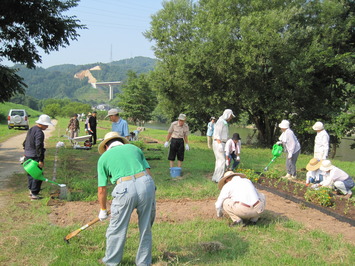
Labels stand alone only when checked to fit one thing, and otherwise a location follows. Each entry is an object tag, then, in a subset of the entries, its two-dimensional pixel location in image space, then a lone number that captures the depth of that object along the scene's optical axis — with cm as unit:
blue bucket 932
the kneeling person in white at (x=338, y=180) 789
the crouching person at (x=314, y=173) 897
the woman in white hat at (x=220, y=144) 872
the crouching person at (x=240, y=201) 538
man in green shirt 371
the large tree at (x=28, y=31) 945
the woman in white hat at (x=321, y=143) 919
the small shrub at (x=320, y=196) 680
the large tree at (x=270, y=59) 1792
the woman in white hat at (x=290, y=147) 957
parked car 2761
